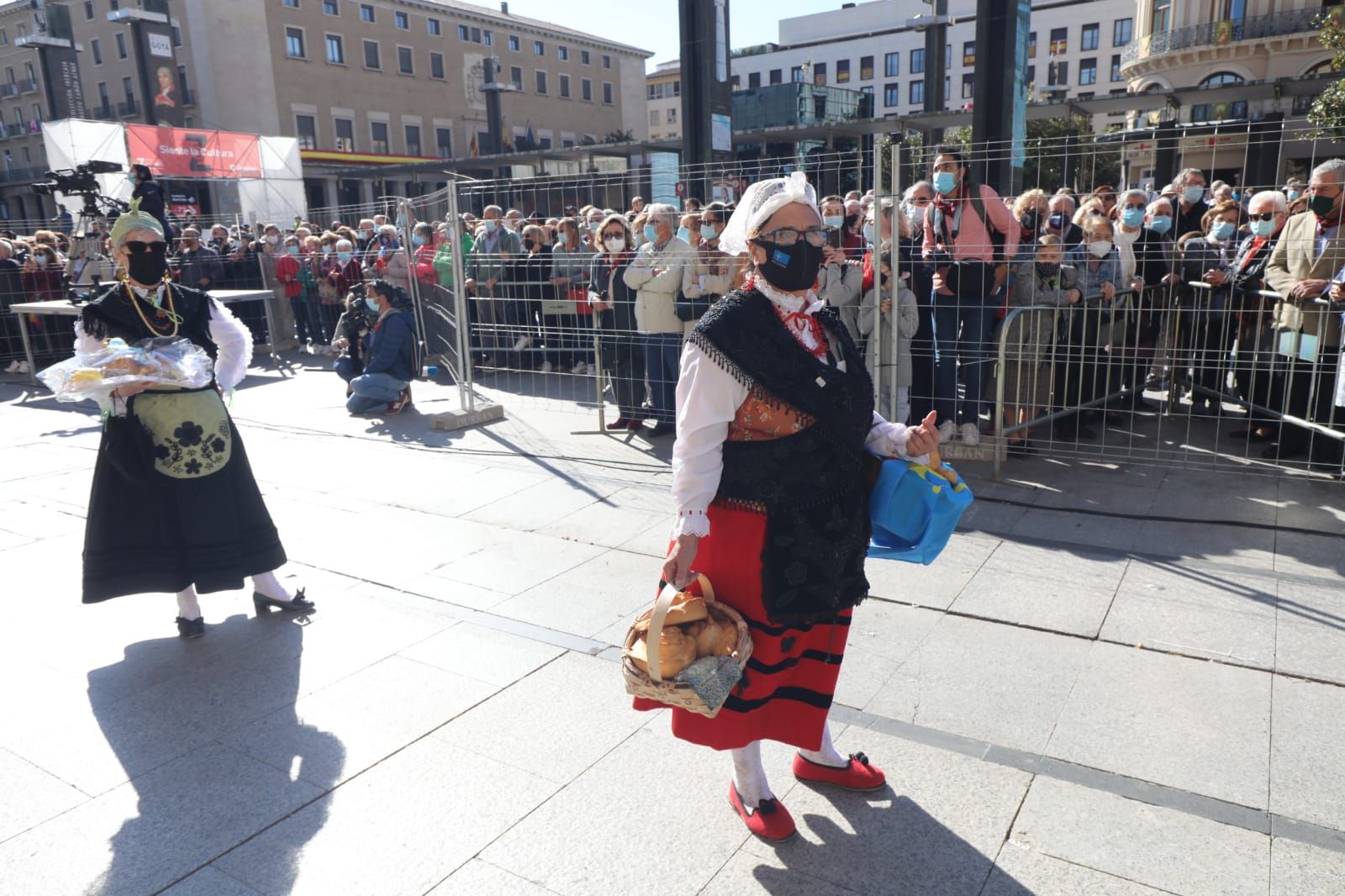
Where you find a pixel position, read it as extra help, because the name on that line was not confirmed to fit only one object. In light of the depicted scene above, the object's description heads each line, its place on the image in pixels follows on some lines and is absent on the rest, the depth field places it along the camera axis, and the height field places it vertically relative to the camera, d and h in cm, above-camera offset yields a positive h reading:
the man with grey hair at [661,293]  739 -47
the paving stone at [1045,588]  425 -178
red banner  2434 +263
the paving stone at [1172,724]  304 -179
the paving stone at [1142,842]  256 -180
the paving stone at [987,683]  340 -180
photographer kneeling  936 -118
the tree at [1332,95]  1487 +185
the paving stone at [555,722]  331 -182
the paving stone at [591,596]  449 -181
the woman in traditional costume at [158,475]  419 -100
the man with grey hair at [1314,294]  589 -53
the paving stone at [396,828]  273 -182
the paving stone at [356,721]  336 -182
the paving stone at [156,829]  277 -182
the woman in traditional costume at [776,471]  262 -68
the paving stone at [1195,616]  389 -177
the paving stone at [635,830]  269 -182
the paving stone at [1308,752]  285 -179
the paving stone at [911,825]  265 -182
